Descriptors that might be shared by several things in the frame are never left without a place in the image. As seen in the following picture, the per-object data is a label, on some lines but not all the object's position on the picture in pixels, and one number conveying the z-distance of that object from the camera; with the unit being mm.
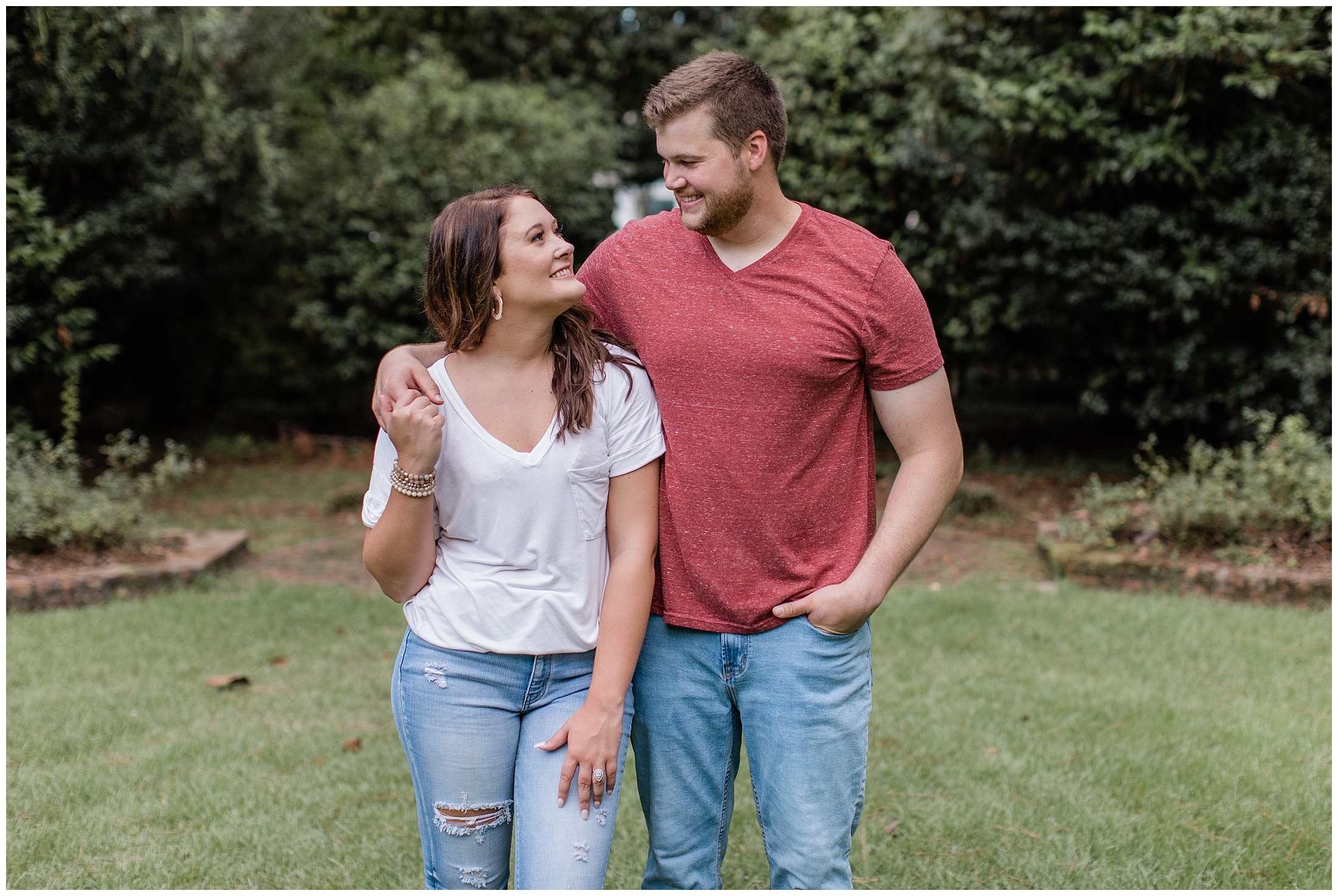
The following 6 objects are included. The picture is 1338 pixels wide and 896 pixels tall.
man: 2105
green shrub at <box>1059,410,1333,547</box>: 6059
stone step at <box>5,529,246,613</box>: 5578
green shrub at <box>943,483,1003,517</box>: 8352
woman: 1985
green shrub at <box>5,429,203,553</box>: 5980
